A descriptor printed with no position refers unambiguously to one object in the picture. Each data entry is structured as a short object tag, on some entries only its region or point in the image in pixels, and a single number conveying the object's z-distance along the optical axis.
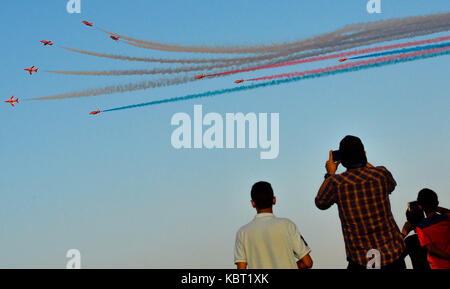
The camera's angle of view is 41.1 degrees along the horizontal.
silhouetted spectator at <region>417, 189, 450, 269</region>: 12.20
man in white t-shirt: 9.28
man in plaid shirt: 9.69
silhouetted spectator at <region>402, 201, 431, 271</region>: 13.05
